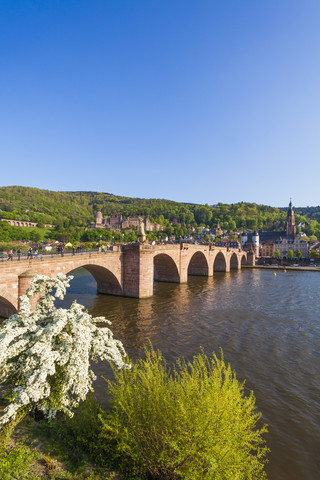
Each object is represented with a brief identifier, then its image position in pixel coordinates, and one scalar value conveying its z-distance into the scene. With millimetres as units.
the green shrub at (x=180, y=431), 5375
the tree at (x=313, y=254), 101062
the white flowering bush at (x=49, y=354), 6301
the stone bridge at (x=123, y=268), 18625
